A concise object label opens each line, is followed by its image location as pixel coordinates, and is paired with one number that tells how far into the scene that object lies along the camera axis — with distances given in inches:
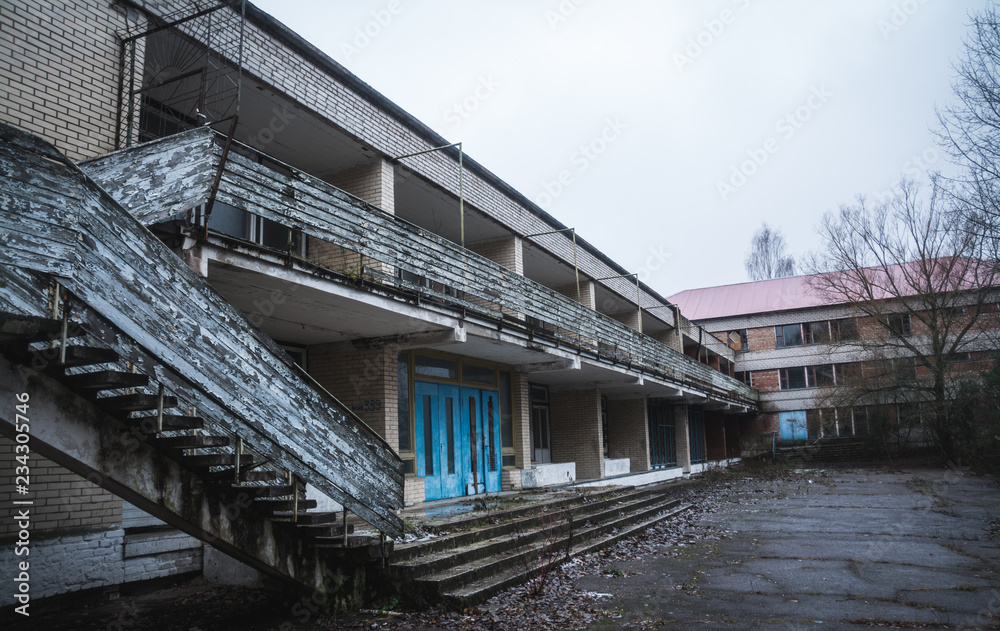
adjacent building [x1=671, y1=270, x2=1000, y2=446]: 1180.5
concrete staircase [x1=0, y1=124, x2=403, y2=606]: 166.4
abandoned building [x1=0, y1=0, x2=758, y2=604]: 177.3
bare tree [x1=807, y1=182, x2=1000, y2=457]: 1130.0
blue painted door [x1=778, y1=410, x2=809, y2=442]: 1531.7
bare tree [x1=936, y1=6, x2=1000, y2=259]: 386.9
